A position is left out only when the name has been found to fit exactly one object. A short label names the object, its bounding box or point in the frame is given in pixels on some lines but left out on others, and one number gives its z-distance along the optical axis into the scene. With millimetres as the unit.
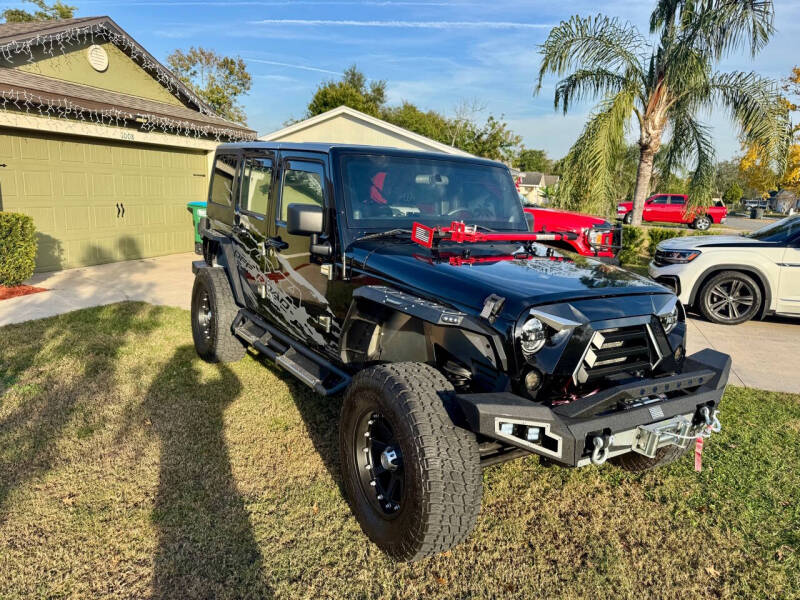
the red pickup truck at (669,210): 27812
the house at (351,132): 15898
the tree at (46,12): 26609
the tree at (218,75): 33625
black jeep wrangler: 2393
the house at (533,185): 56469
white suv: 7168
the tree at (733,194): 58656
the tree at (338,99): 44781
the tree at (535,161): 77062
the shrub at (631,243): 13367
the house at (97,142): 8797
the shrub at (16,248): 7609
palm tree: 11734
